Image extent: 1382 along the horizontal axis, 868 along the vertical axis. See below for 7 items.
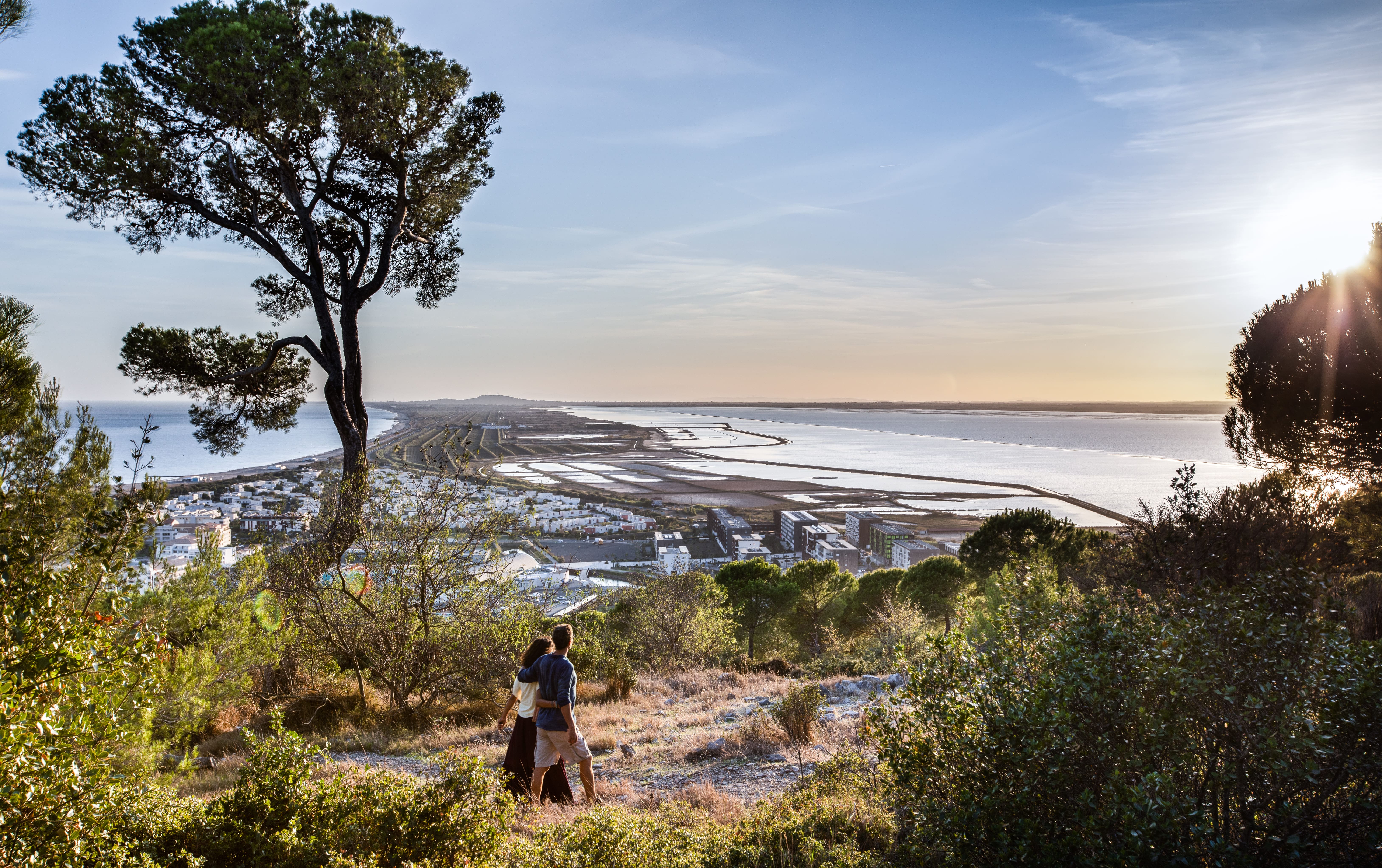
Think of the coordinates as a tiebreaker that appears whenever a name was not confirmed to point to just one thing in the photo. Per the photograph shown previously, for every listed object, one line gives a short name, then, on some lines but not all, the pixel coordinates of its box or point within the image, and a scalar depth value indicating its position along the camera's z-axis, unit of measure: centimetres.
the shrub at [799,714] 750
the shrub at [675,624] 1969
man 550
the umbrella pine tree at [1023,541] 2472
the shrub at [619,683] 1195
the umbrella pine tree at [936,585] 2714
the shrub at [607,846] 346
